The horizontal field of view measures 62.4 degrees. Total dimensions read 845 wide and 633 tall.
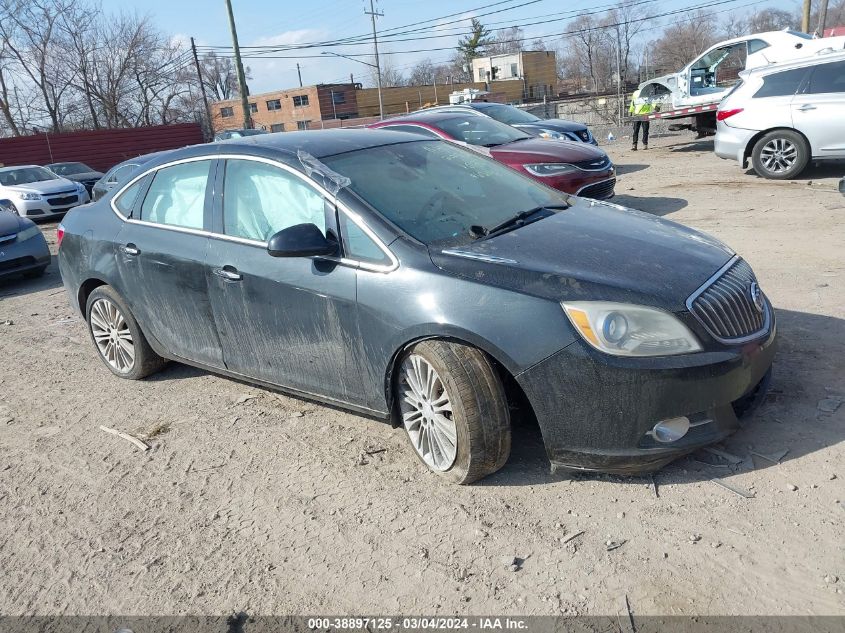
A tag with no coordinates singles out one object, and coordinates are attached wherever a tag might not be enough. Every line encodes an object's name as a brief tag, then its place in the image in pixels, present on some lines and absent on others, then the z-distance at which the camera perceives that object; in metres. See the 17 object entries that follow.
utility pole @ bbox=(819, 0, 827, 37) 27.24
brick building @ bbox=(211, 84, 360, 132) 69.81
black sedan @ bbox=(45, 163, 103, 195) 21.09
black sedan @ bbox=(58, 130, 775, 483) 2.93
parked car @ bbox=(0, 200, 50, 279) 8.91
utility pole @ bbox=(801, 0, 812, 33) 24.09
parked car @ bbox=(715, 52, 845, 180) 9.96
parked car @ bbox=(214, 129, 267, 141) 22.75
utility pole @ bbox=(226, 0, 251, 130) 27.62
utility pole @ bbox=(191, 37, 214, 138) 40.23
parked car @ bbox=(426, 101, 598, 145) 12.77
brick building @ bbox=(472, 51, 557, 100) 77.56
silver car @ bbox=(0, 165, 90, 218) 16.39
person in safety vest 17.69
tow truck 14.93
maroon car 8.79
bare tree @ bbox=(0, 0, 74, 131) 38.78
